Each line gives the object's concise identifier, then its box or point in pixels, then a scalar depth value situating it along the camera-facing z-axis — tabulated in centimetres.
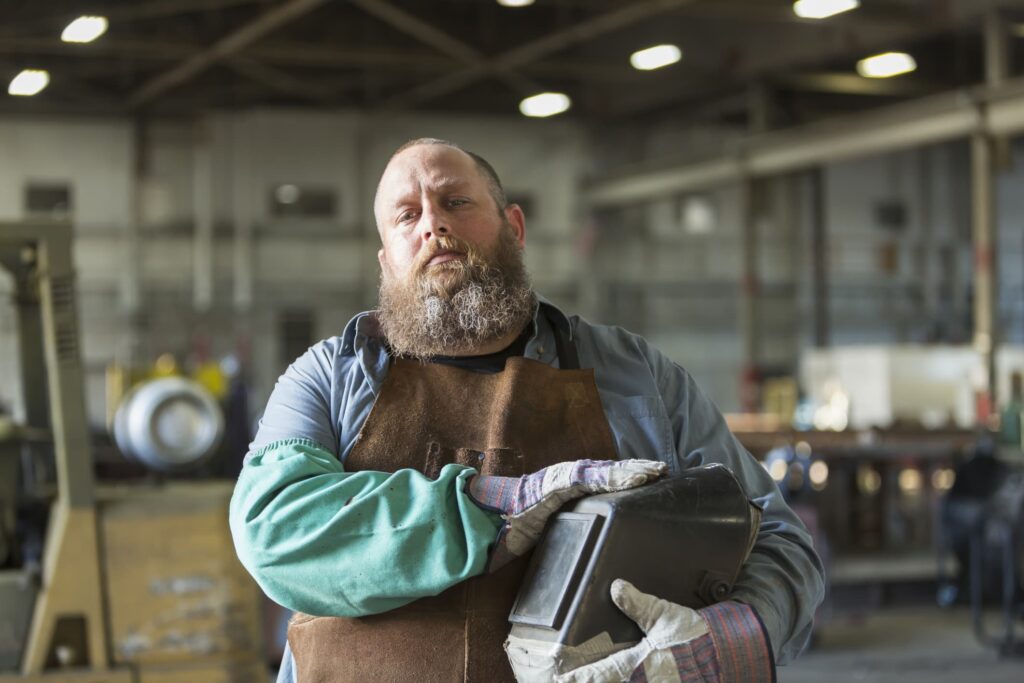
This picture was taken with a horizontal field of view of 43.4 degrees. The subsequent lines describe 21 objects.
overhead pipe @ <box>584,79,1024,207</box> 1316
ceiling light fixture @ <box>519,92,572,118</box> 1644
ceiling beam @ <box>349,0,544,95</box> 1423
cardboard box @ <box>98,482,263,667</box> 481
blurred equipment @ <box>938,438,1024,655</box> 862
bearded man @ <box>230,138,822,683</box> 170
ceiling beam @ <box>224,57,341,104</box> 1781
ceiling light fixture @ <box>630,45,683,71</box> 1433
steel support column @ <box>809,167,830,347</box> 2059
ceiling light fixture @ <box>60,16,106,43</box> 1065
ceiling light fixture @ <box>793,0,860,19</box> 1257
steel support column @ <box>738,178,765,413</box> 1759
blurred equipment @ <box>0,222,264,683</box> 476
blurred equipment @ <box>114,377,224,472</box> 600
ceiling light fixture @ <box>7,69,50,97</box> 690
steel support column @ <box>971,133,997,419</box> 1319
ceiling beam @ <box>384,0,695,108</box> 1388
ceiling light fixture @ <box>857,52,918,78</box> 1507
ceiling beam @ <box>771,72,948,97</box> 1817
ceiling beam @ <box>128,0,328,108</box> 1415
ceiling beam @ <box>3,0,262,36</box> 1391
